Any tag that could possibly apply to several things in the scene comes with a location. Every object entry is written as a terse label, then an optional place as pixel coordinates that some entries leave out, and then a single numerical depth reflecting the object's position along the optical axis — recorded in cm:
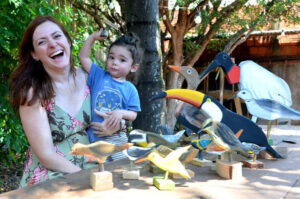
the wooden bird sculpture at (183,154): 134
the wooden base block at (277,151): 176
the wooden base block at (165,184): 117
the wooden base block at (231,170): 133
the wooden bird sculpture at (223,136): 136
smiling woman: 146
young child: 172
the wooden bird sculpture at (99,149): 113
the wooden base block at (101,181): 114
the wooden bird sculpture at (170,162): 118
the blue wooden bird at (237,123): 163
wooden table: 111
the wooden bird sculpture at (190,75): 182
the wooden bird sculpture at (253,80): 176
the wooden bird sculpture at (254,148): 151
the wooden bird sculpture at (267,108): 164
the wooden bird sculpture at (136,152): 128
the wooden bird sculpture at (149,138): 144
